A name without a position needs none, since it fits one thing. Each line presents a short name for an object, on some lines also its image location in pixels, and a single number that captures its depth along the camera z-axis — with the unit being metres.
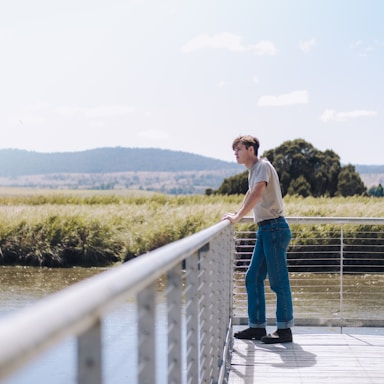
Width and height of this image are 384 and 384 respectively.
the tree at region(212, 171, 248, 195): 47.31
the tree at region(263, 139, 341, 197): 48.66
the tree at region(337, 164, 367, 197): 47.91
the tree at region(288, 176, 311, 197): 46.16
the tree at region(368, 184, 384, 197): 62.28
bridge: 0.98
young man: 5.39
